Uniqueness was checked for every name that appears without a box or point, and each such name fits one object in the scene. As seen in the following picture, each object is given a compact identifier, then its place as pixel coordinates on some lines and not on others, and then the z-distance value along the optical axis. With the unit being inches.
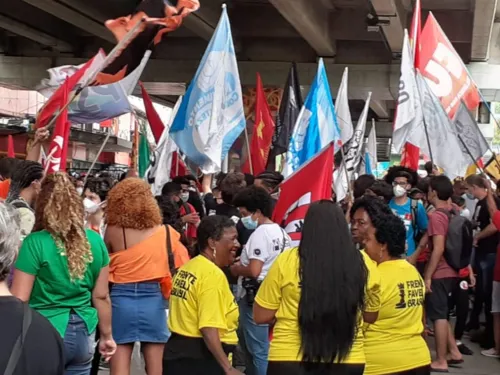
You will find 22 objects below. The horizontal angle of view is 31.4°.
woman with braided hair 240.7
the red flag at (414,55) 446.6
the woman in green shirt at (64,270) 197.6
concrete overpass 746.8
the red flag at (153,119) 528.1
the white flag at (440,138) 412.8
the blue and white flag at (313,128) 401.1
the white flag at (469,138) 421.1
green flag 551.8
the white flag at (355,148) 559.4
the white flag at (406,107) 415.2
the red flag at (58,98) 340.2
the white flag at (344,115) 544.1
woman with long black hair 173.3
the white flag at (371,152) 806.6
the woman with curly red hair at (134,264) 244.4
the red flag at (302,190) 278.7
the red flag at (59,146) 310.2
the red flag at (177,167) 501.9
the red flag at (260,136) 555.5
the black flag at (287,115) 490.3
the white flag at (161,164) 438.0
